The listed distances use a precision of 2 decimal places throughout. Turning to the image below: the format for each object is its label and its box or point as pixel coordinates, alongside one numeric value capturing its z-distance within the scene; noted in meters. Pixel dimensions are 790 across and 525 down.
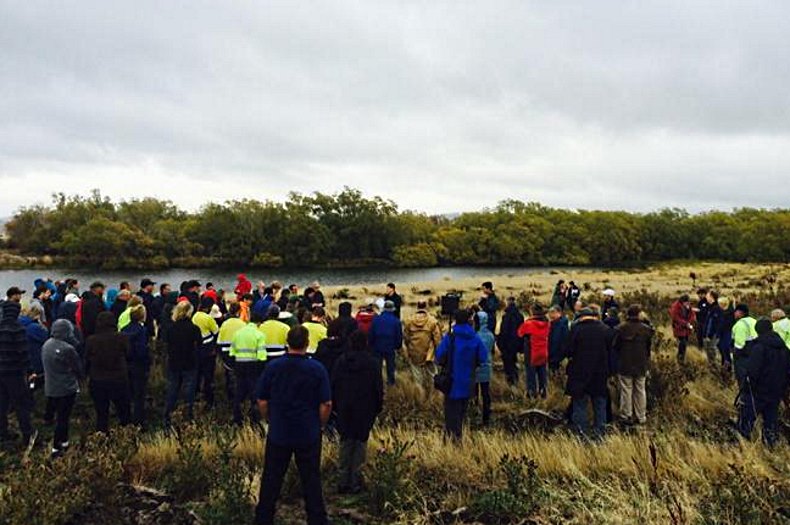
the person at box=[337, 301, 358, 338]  7.80
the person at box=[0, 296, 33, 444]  6.97
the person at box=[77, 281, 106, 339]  9.59
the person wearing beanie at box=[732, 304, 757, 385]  8.36
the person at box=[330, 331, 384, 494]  5.45
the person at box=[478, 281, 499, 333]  11.12
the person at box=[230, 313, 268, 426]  7.39
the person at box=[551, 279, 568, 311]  15.11
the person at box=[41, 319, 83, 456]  6.59
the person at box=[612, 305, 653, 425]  8.02
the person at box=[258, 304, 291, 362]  7.54
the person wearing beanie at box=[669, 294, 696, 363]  11.70
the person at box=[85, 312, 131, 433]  6.75
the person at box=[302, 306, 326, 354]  7.49
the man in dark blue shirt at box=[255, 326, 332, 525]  4.39
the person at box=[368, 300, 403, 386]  9.33
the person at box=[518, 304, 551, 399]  9.11
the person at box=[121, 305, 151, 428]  7.62
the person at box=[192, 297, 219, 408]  8.30
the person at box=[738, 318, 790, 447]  6.88
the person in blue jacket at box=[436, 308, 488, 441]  6.61
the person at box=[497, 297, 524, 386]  9.91
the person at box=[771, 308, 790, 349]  8.24
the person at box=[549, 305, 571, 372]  8.83
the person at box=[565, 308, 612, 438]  7.04
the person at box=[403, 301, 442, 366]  9.27
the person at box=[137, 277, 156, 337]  11.41
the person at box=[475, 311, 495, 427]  7.89
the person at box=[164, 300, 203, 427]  7.62
